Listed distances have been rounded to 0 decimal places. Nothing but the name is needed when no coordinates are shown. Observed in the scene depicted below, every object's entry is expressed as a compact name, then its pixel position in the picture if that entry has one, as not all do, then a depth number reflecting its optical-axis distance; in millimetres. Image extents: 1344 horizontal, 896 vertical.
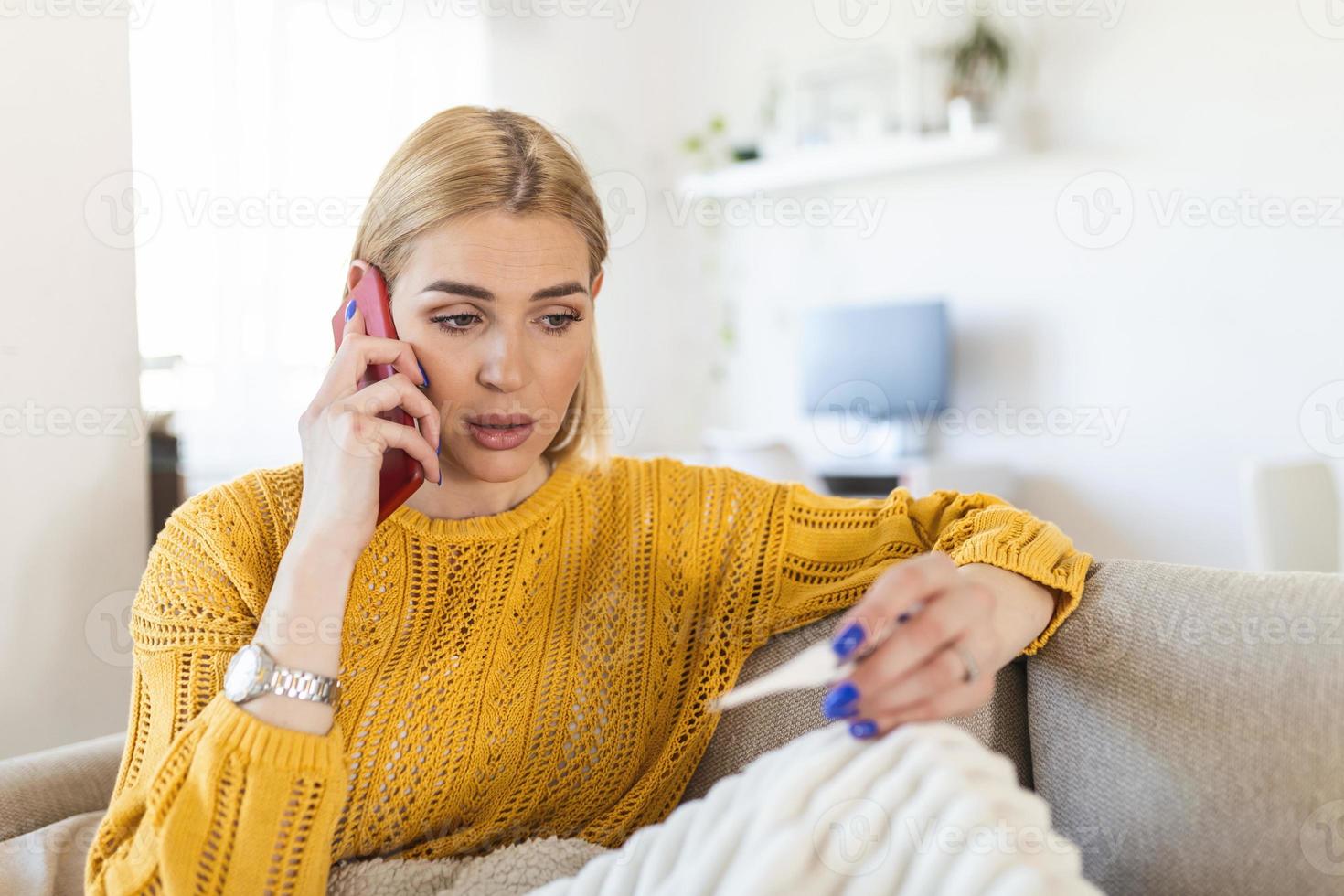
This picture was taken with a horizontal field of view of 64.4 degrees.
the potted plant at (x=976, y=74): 3867
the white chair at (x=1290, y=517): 2285
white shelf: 3848
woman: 949
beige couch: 838
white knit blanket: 673
